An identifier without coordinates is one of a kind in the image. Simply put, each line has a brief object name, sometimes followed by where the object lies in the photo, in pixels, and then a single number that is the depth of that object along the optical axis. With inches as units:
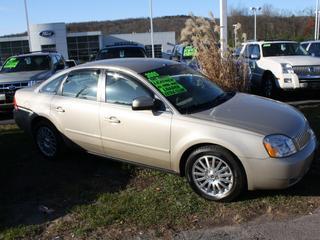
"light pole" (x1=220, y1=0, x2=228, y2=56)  254.1
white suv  307.0
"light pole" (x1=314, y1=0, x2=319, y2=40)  1226.8
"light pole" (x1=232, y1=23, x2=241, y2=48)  261.7
